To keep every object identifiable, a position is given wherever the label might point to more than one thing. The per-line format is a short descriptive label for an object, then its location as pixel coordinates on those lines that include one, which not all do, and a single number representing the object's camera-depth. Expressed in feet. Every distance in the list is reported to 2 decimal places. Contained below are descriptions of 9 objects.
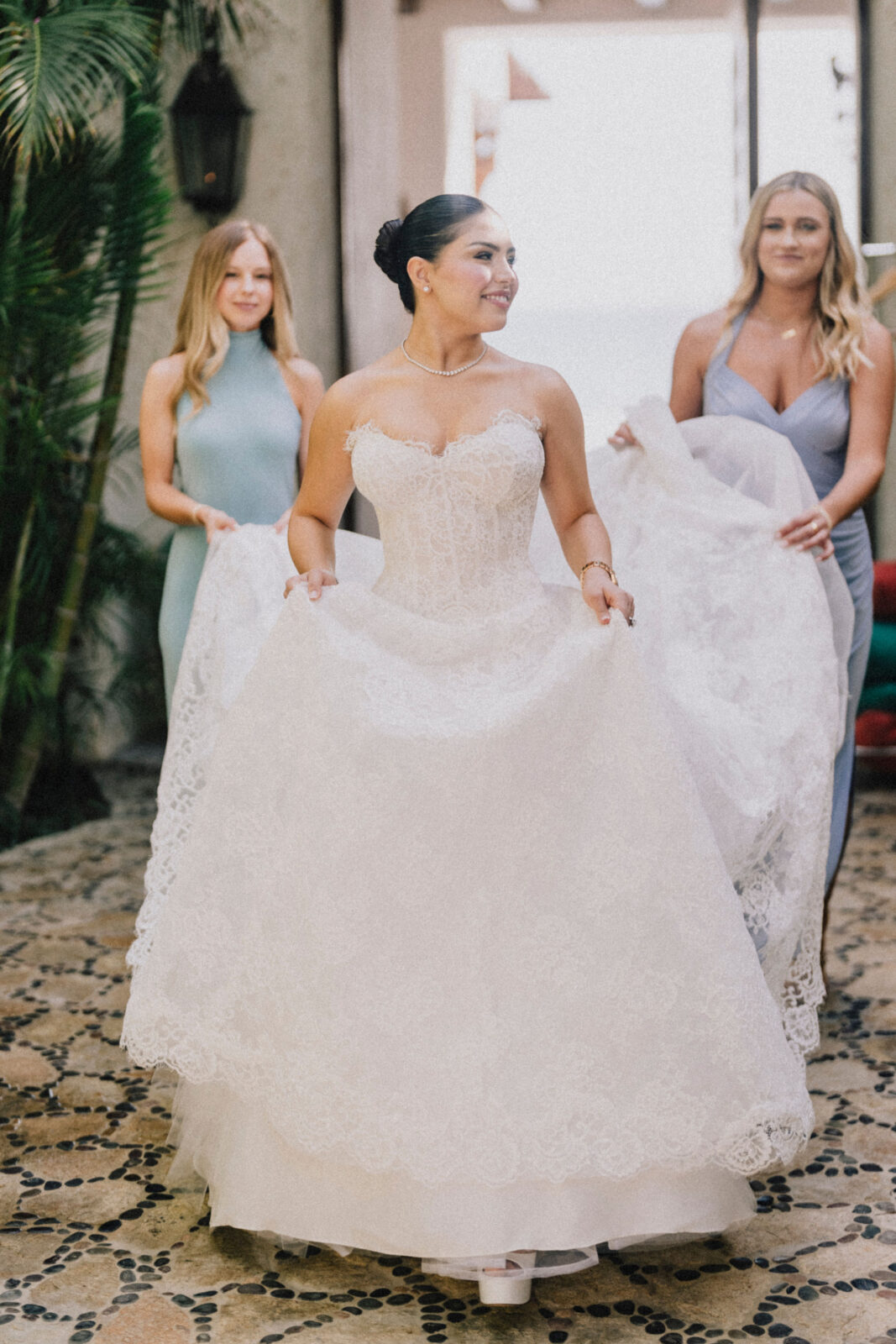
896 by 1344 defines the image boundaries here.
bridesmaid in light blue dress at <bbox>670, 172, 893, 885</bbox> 11.73
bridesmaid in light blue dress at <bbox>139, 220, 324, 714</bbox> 13.29
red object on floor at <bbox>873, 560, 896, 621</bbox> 19.76
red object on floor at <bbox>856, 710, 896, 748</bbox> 20.03
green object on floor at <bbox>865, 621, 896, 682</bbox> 19.81
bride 7.44
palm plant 15.81
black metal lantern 21.52
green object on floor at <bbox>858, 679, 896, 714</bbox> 19.92
